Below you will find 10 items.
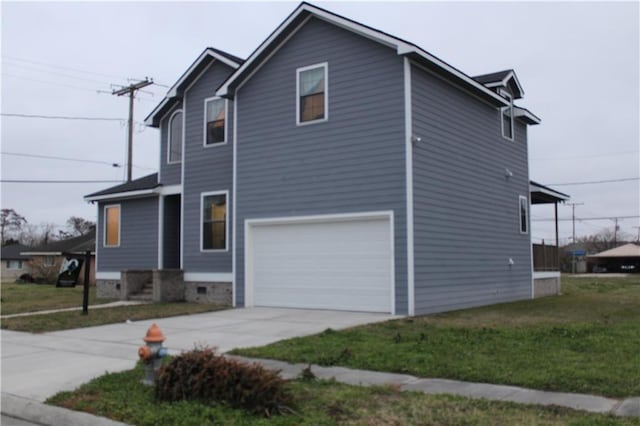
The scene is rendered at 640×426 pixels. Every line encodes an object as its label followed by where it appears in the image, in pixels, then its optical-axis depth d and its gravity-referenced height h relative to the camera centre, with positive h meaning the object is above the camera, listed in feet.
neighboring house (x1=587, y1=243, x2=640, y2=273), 192.54 -3.67
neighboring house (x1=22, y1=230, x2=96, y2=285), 119.96 -1.32
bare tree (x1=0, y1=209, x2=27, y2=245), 260.42 +12.38
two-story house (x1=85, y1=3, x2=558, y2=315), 45.21 +6.22
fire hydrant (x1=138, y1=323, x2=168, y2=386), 21.44 -3.71
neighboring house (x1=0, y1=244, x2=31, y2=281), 189.47 -3.48
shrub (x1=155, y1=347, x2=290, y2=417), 19.01 -4.40
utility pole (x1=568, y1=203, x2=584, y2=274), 198.39 -4.36
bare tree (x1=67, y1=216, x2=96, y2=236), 254.49 +10.87
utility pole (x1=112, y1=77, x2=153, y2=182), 105.81 +27.62
